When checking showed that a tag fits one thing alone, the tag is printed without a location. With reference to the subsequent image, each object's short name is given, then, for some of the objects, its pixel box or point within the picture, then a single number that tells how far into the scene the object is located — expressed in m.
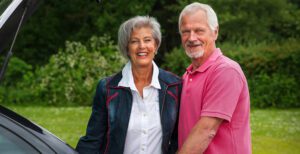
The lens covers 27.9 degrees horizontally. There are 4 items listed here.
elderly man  3.19
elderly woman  3.49
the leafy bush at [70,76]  15.66
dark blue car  2.71
